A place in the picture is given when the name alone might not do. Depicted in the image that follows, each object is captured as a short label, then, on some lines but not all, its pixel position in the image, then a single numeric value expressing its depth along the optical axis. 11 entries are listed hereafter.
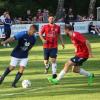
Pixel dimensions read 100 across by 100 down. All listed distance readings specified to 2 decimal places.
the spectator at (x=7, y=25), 32.81
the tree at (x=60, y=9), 48.55
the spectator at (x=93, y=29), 43.56
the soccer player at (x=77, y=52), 16.14
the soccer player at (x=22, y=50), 16.16
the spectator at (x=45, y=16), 42.67
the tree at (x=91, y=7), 53.44
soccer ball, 16.19
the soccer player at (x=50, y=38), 19.17
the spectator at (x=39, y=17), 42.97
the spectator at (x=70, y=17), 45.88
